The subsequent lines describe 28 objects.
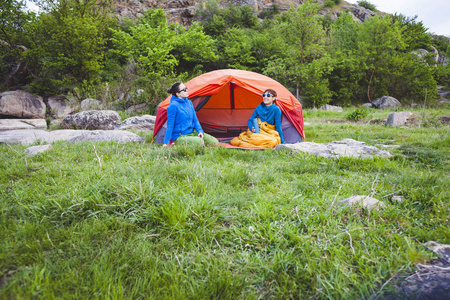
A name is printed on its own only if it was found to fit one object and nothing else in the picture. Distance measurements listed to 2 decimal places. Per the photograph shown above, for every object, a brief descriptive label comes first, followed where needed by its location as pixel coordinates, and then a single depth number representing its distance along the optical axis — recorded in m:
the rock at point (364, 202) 1.89
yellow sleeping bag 5.01
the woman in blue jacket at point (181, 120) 4.70
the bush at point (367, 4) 45.25
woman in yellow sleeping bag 5.16
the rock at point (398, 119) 8.12
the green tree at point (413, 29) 23.58
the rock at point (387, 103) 15.55
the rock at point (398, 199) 2.01
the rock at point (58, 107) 13.09
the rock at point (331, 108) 14.72
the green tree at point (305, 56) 13.62
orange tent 5.44
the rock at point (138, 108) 11.56
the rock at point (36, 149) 3.35
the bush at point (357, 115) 9.89
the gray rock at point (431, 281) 1.06
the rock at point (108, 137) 4.97
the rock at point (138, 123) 7.63
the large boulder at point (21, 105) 11.82
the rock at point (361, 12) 41.17
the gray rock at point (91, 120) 8.56
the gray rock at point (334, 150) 3.52
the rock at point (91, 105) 10.96
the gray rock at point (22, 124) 9.97
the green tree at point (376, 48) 15.89
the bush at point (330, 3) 41.72
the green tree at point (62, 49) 13.62
